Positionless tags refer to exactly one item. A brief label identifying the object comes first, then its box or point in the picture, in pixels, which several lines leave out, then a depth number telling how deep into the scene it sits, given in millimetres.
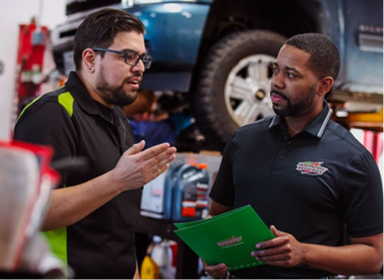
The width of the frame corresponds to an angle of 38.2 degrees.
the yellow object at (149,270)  4172
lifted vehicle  3734
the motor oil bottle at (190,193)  3582
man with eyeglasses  1433
